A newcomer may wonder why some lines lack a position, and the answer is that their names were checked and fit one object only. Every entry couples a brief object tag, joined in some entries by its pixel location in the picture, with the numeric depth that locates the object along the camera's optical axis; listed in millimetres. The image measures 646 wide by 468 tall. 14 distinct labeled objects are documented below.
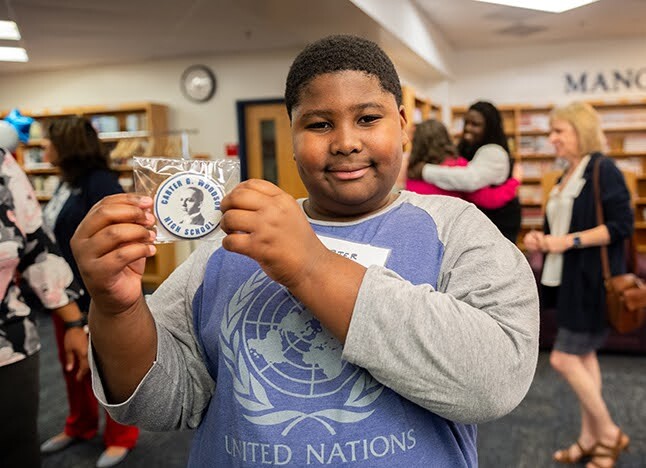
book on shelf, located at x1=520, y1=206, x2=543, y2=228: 8633
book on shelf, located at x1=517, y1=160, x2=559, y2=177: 8758
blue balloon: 2381
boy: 646
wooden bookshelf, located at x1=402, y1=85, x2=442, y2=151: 6665
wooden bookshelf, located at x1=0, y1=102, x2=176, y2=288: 7531
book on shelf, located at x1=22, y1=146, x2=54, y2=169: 8305
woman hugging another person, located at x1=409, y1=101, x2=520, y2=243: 3100
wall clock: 7816
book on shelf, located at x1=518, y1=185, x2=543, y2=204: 8695
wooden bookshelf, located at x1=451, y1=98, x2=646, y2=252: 8328
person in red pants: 2773
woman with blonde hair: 2555
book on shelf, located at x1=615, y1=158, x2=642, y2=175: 8380
